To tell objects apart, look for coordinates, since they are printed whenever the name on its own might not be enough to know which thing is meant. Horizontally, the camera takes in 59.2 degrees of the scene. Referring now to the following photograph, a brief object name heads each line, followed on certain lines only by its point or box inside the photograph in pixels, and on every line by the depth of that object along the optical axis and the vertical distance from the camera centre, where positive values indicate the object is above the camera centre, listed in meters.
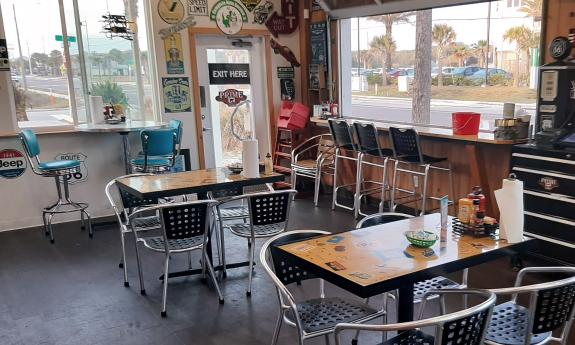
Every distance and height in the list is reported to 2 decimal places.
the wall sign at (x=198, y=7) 5.85 +0.91
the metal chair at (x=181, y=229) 3.07 -0.87
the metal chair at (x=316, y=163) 5.78 -0.94
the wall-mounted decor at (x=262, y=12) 6.27 +0.89
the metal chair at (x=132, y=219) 3.62 -0.97
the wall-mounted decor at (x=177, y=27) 5.72 +0.68
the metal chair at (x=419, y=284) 2.49 -1.02
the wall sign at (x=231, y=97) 6.33 -0.14
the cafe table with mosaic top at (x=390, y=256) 1.83 -0.69
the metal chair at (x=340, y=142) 5.30 -0.64
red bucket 4.43 -0.40
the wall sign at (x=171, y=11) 5.68 +0.86
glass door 6.17 -0.12
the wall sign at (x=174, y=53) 5.76 +0.39
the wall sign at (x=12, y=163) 5.12 -0.70
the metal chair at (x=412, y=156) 4.57 -0.70
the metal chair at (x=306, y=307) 2.01 -0.98
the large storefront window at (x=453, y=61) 4.53 +0.17
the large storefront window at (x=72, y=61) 5.21 +0.32
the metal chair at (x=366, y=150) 4.99 -0.69
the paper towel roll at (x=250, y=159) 3.54 -0.51
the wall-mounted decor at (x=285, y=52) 6.41 +0.40
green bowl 2.09 -0.66
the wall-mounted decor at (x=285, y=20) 6.35 +0.80
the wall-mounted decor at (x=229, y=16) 6.01 +0.83
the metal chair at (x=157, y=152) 4.93 -0.62
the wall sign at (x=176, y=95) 5.80 -0.08
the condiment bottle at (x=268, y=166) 3.74 -0.60
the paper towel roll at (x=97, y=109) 5.32 -0.19
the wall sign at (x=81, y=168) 5.40 -0.82
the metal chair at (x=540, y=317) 1.78 -0.89
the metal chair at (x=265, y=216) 3.33 -0.87
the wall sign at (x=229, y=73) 6.22 +0.16
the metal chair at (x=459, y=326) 1.56 -0.77
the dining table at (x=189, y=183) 3.30 -0.65
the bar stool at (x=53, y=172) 4.74 -0.75
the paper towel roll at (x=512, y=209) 2.14 -0.56
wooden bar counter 4.29 -0.72
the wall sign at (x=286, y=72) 6.50 +0.15
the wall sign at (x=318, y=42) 6.21 +0.49
